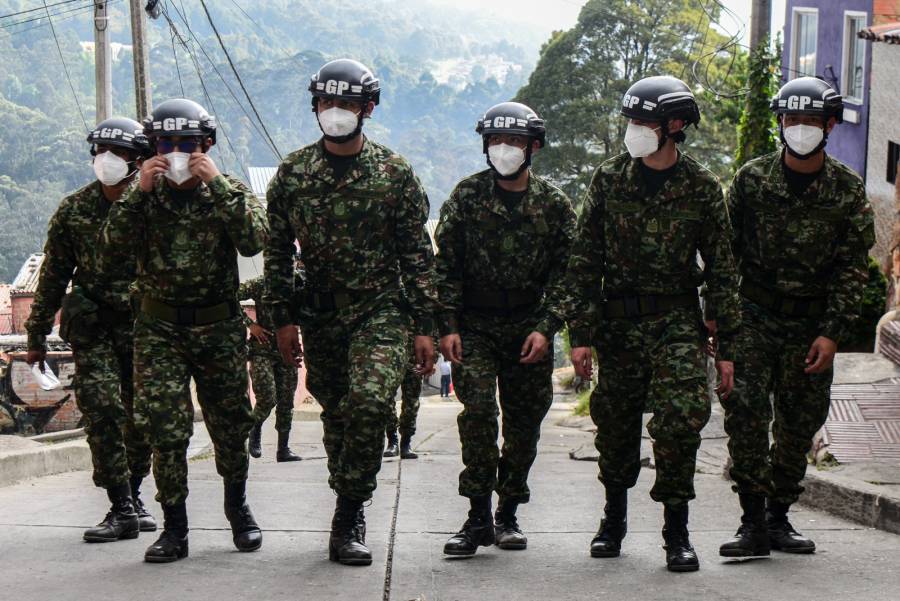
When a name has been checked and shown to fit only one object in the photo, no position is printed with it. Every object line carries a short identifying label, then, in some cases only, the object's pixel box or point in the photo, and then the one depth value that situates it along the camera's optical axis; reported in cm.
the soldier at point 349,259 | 635
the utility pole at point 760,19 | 1631
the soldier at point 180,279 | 634
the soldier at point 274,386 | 1305
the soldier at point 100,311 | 716
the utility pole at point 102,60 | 1856
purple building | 2058
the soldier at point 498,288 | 667
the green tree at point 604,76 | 4656
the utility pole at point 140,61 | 1841
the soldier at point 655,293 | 627
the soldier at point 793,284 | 662
